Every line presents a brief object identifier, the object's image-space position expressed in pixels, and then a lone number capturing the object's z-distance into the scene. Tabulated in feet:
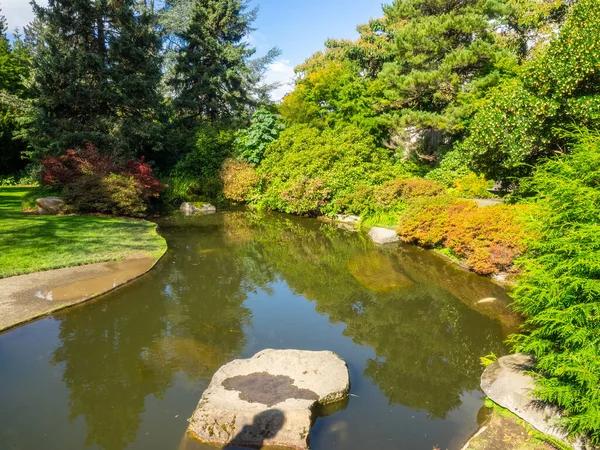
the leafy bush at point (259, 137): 75.82
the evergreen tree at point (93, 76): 66.13
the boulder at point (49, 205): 54.03
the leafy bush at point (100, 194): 54.90
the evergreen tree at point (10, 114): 86.63
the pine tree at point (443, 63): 60.70
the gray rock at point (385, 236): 46.65
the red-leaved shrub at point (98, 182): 55.11
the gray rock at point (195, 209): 66.08
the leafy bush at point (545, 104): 33.65
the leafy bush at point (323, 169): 59.52
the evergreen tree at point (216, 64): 89.81
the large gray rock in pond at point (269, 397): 15.17
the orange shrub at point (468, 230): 33.45
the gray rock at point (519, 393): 14.96
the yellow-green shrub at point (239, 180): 72.38
